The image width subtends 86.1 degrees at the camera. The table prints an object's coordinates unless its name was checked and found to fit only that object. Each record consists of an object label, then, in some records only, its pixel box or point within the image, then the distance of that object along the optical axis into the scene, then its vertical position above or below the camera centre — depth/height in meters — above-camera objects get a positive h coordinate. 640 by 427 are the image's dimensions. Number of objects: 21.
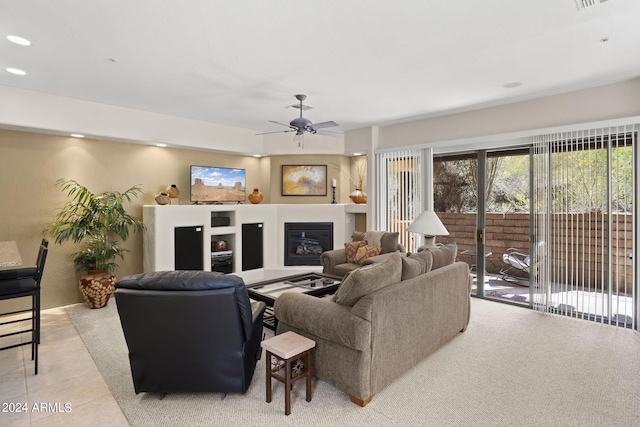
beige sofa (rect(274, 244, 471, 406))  2.28 -0.77
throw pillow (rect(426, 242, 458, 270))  3.22 -0.38
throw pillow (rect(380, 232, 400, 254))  5.20 -0.41
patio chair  4.65 -0.68
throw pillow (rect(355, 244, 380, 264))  5.12 -0.54
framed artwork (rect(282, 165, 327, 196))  6.65 +0.70
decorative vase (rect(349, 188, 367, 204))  6.47 +0.36
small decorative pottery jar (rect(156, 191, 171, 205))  5.24 +0.27
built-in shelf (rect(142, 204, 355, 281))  5.14 -0.14
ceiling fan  4.00 +1.08
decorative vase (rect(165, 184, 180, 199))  5.41 +0.39
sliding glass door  4.66 -0.01
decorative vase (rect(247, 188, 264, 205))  6.39 +0.35
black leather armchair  2.10 -0.73
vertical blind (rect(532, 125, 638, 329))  3.78 -0.08
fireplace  6.53 -0.50
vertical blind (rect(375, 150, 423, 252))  5.55 +0.41
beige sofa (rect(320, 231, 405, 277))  5.13 -0.56
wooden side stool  2.21 -0.94
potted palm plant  4.46 -0.20
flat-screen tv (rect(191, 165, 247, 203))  5.82 +0.56
